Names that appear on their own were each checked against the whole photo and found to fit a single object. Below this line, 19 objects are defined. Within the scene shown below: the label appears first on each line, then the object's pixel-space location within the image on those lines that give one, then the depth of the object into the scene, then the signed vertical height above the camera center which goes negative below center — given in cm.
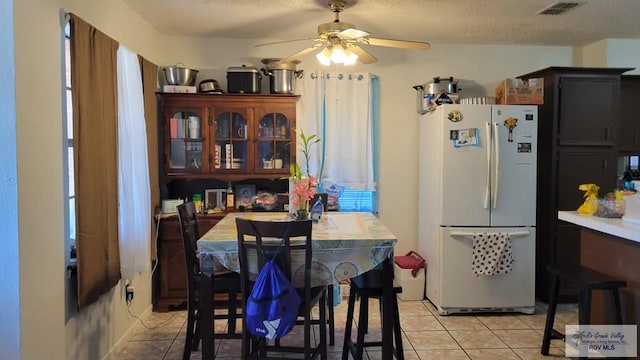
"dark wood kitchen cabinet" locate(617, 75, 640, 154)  436 +35
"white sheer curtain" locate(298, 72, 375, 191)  441 +31
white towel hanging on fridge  386 -83
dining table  246 -57
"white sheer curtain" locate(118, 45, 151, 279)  305 -12
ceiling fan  284 +74
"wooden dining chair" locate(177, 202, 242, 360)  260 -74
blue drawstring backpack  225 -74
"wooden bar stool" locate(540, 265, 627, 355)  259 -75
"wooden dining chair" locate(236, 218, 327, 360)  225 -51
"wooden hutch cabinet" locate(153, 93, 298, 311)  398 +11
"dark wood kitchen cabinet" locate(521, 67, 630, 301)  409 +11
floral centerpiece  275 -23
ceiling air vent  334 +110
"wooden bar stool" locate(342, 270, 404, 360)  260 -91
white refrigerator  388 -40
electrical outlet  332 -100
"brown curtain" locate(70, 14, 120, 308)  246 -1
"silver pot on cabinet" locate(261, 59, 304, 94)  413 +72
